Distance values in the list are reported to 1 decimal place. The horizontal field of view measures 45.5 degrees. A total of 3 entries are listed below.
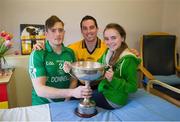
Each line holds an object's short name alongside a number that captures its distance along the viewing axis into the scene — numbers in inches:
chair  120.5
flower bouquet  86.0
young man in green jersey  58.6
